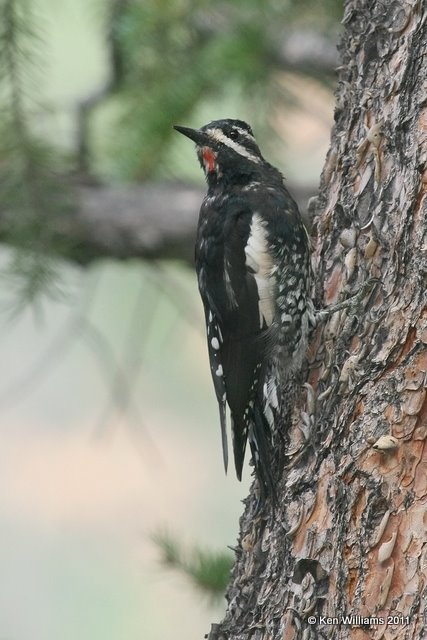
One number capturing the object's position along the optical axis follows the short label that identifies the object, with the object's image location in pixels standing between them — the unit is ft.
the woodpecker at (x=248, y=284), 18.63
